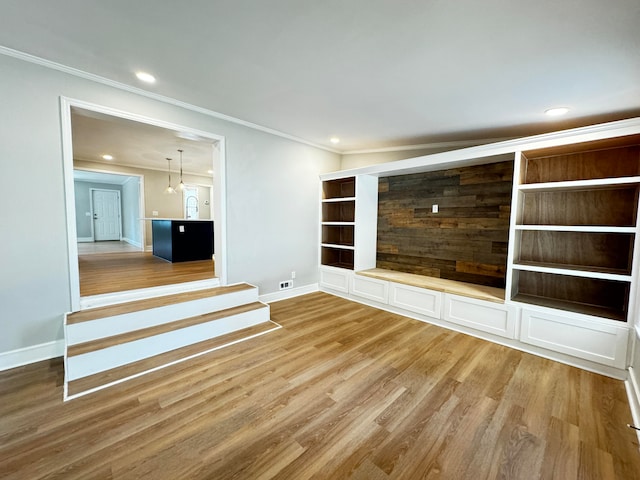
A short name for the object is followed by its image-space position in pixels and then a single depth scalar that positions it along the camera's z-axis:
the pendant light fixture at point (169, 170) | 6.54
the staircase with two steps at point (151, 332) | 2.20
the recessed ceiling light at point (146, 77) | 2.42
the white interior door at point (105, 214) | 10.22
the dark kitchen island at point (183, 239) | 5.41
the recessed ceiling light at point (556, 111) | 2.66
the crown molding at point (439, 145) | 3.69
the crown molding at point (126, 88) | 2.20
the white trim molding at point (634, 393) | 1.80
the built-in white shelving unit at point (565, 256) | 2.34
